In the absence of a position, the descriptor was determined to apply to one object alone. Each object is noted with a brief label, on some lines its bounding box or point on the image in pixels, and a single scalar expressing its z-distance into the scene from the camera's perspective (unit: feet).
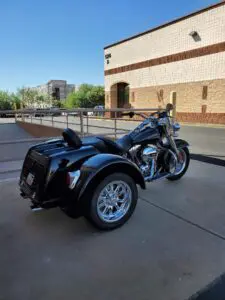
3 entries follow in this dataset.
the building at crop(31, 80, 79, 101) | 222.97
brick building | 43.62
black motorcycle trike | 7.79
